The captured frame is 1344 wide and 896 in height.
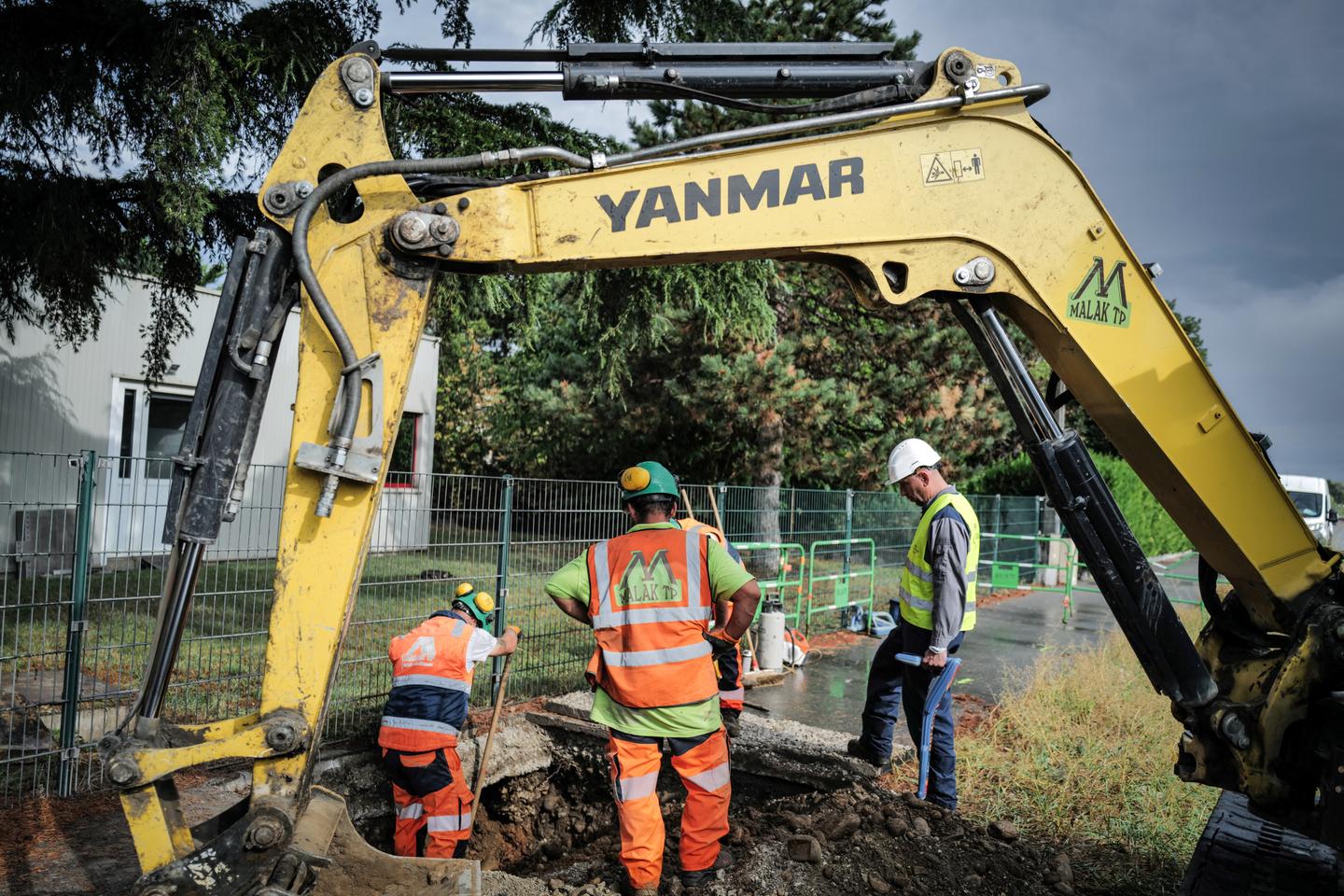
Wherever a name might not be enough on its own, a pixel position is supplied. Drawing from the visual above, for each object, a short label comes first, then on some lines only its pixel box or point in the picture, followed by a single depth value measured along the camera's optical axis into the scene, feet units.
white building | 35.58
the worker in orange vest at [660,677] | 12.73
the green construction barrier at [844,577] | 35.39
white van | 77.77
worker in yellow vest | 15.81
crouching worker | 15.28
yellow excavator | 8.64
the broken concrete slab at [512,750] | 18.43
